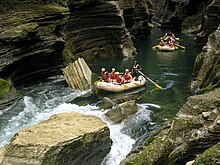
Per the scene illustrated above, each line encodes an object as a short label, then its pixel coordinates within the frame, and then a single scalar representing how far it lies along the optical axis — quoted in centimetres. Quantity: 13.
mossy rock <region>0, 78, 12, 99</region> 1206
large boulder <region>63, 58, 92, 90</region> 1463
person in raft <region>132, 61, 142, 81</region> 1569
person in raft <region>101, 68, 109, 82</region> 1430
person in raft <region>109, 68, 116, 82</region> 1444
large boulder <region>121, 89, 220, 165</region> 516
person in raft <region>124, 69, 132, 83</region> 1472
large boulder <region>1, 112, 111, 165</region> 613
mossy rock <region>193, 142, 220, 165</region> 404
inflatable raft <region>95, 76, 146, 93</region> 1366
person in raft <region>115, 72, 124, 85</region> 1419
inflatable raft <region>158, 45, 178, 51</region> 2478
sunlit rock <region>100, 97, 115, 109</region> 1205
